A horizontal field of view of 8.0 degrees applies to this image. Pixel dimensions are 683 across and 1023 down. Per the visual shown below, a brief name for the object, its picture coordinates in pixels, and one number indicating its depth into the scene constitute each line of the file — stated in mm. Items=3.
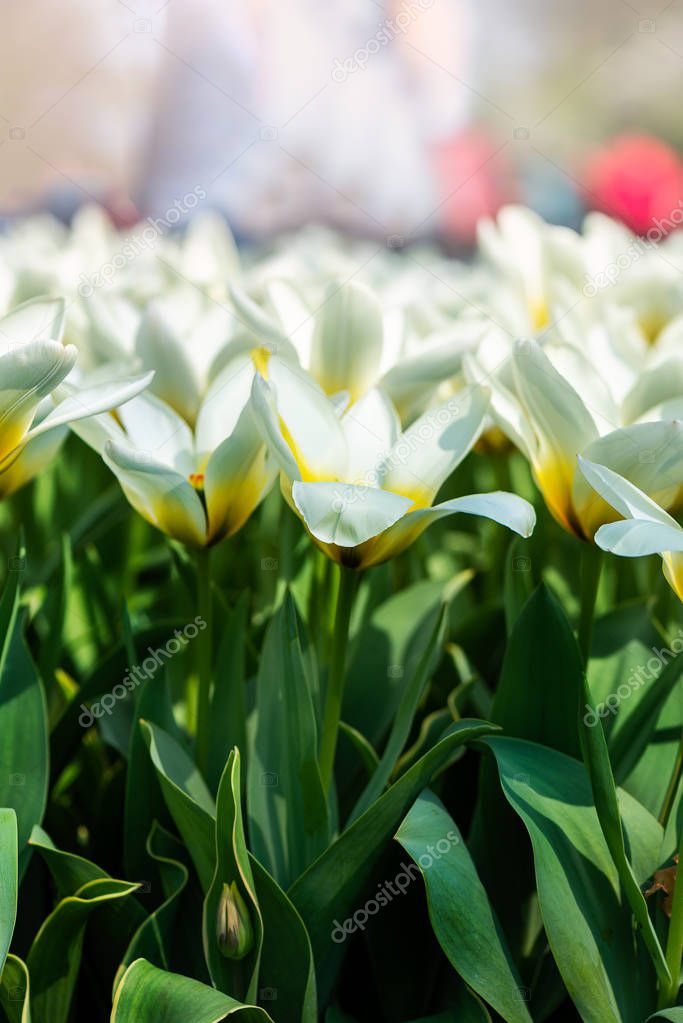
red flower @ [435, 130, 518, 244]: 6307
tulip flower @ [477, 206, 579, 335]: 1855
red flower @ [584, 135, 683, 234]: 3842
